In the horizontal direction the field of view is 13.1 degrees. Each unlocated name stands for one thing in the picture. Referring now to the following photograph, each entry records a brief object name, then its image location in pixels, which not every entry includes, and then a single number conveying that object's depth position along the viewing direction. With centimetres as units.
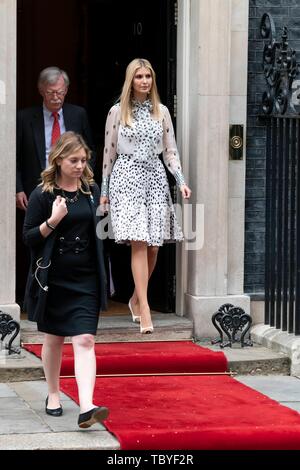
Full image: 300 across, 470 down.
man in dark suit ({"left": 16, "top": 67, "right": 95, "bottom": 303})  1045
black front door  1107
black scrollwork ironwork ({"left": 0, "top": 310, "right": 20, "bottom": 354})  974
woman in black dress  792
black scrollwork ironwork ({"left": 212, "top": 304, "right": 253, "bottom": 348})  1043
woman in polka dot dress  1010
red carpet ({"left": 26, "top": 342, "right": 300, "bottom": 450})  776
